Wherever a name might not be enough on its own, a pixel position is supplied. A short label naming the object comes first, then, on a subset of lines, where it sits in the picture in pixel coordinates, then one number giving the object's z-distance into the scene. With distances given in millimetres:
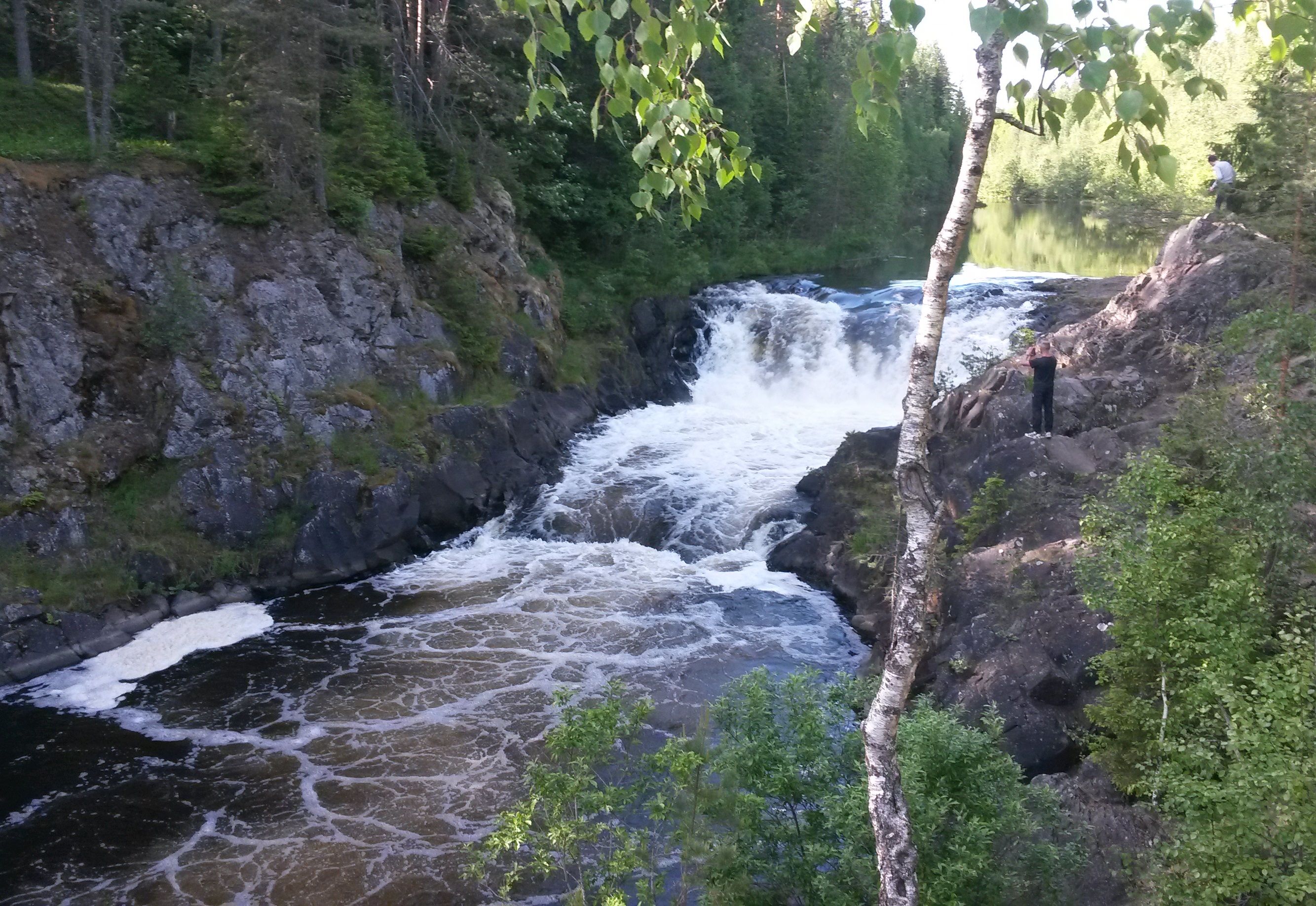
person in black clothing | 12672
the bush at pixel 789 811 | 5500
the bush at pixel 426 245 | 20094
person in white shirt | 15938
